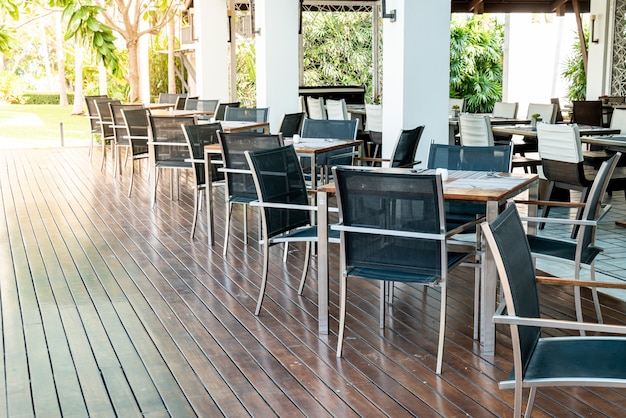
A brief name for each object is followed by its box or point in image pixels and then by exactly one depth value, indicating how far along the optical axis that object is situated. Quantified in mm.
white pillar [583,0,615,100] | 13758
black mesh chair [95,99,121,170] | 11359
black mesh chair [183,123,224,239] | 6957
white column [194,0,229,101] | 13906
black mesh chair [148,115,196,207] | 8078
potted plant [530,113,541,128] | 8660
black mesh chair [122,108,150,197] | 9359
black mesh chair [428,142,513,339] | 5125
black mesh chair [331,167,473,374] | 3744
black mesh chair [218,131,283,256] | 5910
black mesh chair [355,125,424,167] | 6598
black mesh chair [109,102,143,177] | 10375
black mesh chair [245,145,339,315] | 4754
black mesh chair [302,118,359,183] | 7418
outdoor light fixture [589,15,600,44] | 13961
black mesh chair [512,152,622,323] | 4219
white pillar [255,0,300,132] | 10328
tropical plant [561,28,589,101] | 18422
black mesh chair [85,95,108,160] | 12202
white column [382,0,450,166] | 7309
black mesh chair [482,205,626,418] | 2607
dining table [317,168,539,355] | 4047
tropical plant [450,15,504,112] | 20938
